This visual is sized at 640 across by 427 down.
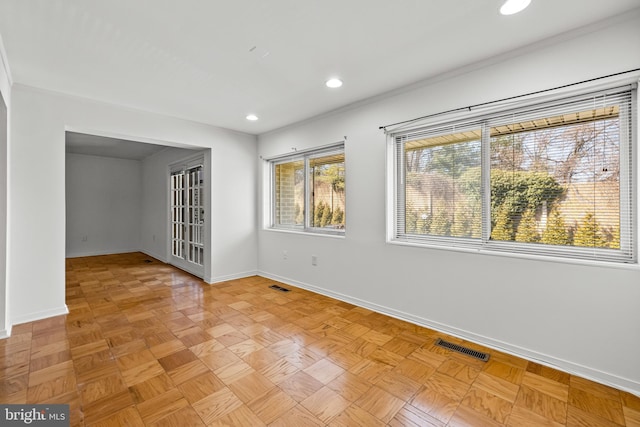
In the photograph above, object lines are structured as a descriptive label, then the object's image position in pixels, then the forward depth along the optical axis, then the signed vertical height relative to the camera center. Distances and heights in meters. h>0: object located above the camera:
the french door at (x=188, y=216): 4.98 -0.10
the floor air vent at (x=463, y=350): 2.38 -1.14
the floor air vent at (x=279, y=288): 4.17 -1.09
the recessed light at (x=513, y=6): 1.78 +1.25
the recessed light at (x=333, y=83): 2.88 +1.26
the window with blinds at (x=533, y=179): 2.05 +0.26
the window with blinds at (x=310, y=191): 3.93 +0.30
